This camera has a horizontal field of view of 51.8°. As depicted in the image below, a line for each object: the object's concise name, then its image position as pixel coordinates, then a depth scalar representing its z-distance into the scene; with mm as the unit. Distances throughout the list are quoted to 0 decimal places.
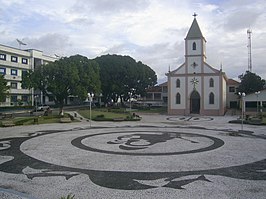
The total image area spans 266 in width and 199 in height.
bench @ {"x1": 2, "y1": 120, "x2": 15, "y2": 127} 27969
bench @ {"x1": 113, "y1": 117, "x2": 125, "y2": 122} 35500
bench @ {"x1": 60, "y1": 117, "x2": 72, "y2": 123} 33056
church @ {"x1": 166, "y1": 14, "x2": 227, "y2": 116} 49312
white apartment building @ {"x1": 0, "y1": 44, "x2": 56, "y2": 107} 59469
